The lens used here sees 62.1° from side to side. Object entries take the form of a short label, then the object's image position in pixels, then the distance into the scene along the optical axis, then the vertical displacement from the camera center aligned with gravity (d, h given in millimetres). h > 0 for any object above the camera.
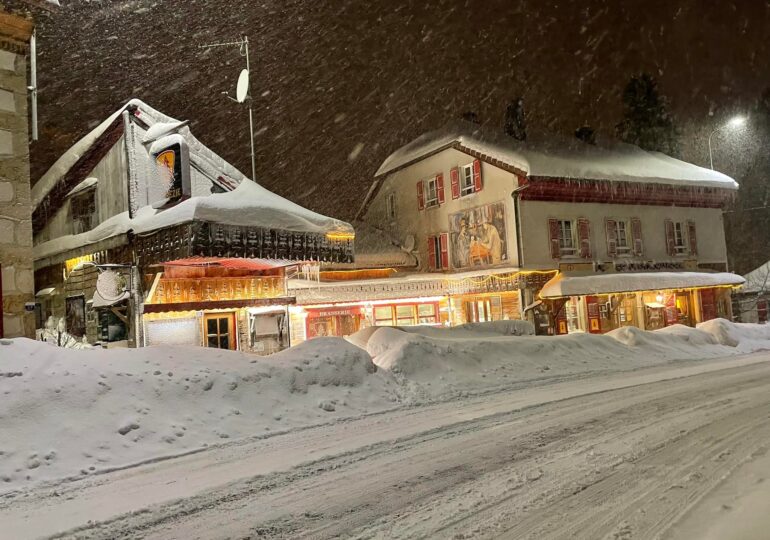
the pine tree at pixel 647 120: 47719 +12475
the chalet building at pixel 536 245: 26516 +2160
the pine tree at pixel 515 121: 31875 +8617
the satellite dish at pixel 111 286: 18266 +967
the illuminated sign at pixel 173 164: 18297 +4385
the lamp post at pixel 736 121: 31484 +7801
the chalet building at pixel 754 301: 35625 -1295
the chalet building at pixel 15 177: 11258 +2648
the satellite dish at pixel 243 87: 22844 +8073
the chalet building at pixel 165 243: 17906 +2105
